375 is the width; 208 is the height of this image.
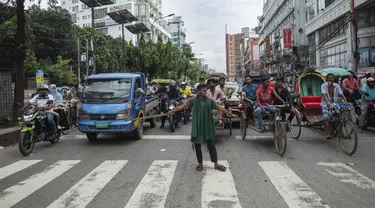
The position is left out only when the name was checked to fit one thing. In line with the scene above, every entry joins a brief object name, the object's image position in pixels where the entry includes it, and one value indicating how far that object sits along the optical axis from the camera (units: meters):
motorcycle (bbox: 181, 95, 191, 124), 13.57
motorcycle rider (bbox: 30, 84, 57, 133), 8.91
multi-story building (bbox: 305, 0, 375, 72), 24.22
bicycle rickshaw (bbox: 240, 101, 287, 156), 7.50
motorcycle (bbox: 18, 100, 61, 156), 8.11
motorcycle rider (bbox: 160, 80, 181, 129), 13.48
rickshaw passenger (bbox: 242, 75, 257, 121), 9.62
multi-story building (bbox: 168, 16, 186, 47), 126.31
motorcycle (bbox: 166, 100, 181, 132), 11.54
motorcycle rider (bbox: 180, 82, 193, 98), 13.82
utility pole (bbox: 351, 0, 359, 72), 18.91
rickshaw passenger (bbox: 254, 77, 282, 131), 8.96
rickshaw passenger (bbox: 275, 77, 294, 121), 9.98
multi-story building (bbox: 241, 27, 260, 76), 94.81
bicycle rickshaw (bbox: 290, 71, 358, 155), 7.56
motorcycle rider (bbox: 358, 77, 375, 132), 10.28
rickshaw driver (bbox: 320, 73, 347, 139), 8.46
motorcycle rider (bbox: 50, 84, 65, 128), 9.63
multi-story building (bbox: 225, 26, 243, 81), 161.57
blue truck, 9.26
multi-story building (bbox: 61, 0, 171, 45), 81.40
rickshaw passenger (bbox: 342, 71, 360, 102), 11.70
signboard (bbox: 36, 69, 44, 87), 20.64
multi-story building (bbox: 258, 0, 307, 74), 43.91
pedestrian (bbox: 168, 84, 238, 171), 6.23
